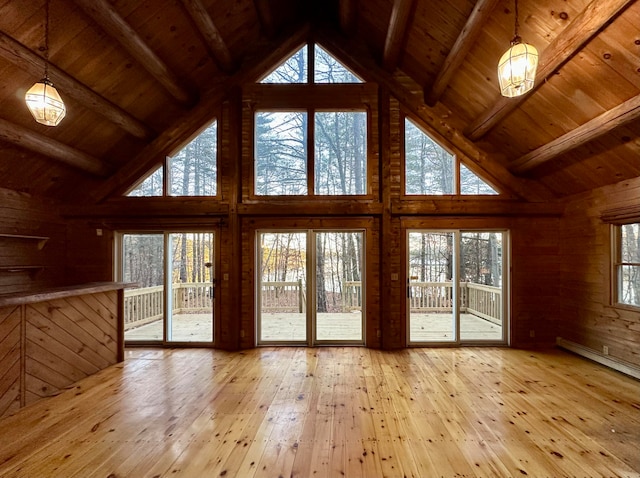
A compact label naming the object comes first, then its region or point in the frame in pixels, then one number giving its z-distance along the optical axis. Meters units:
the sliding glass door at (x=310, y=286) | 5.26
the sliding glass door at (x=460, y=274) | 5.23
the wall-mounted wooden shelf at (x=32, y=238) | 4.25
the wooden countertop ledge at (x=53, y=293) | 3.02
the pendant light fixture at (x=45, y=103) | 2.74
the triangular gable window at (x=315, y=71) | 5.36
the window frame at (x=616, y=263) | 4.28
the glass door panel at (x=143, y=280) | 5.36
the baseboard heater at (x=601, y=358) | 3.93
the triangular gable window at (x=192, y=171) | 5.34
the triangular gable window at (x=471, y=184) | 5.21
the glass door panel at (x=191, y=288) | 5.29
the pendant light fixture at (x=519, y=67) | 2.52
